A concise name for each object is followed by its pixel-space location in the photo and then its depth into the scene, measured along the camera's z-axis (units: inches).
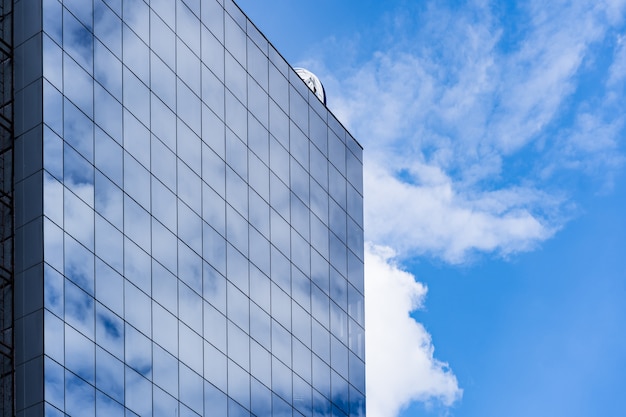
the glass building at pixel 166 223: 2123.5
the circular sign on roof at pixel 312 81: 3342.8
